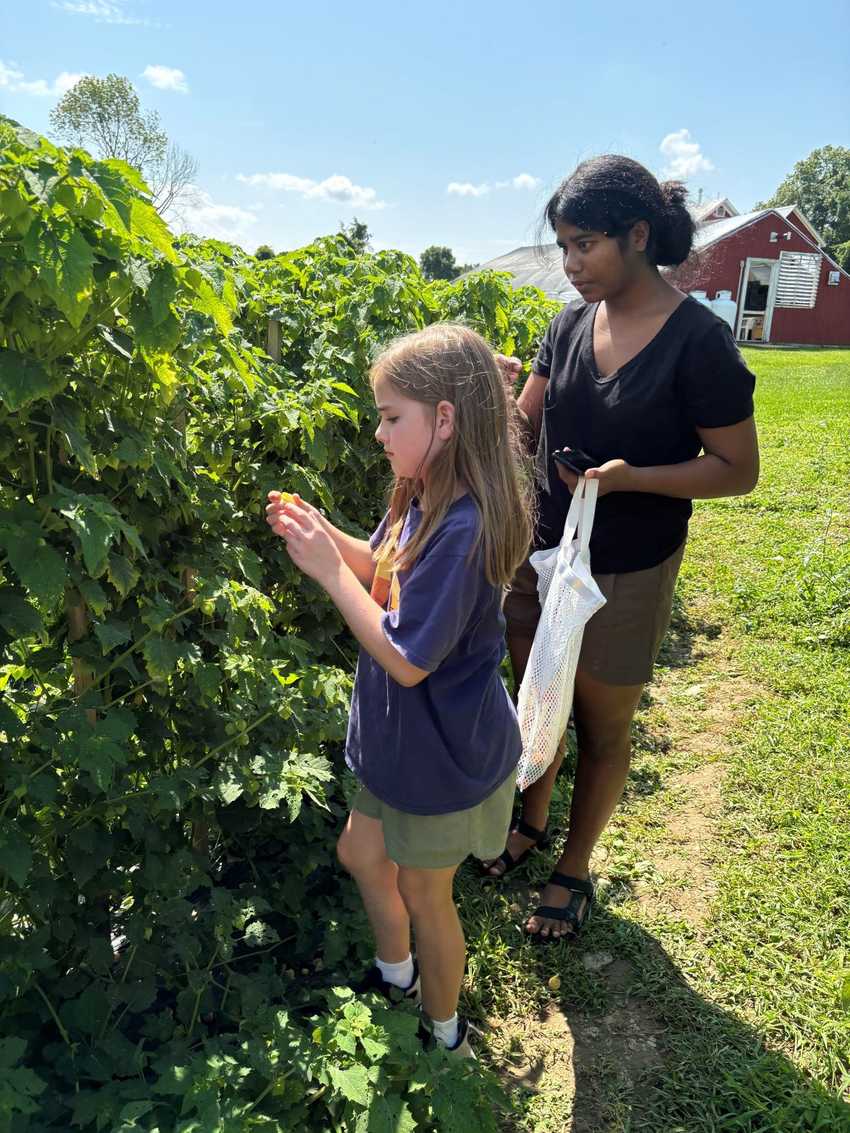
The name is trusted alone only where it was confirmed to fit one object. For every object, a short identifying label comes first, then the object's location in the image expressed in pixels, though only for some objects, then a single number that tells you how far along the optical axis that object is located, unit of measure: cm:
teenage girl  217
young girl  166
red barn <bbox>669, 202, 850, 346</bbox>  3119
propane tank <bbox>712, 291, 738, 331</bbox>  2517
